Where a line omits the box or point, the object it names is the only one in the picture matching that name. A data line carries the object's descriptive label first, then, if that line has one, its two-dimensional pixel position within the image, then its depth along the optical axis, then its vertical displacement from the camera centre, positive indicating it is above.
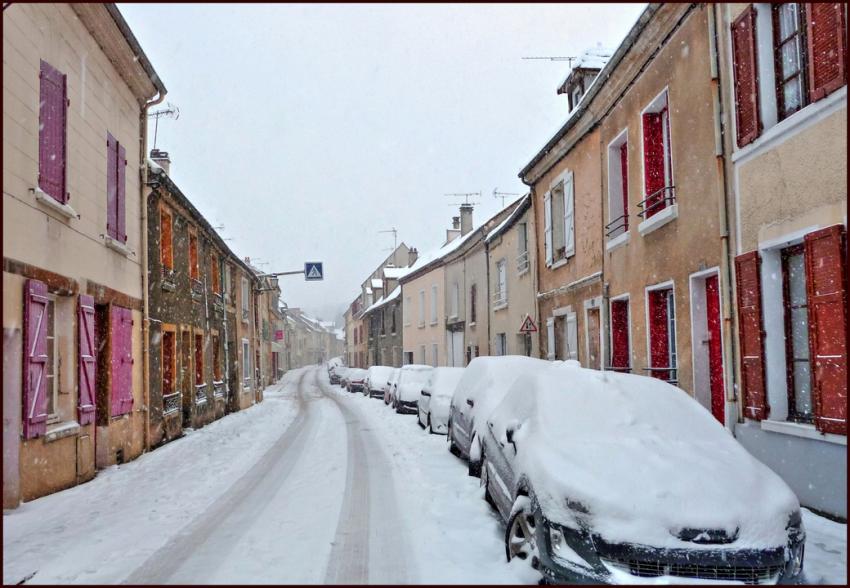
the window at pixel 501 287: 20.72 +1.54
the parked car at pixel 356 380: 34.16 -2.17
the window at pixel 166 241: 14.10 +2.18
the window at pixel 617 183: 12.00 +2.71
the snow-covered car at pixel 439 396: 13.41 -1.21
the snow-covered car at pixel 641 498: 4.09 -1.09
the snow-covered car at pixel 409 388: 19.27 -1.48
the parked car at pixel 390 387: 22.38 -1.72
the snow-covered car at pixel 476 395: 8.17 -0.81
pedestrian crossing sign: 25.89 +2.62
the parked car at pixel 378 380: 27.89 -1.79
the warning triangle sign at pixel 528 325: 14.84 +0.20
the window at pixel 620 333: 12.08 +0.00
